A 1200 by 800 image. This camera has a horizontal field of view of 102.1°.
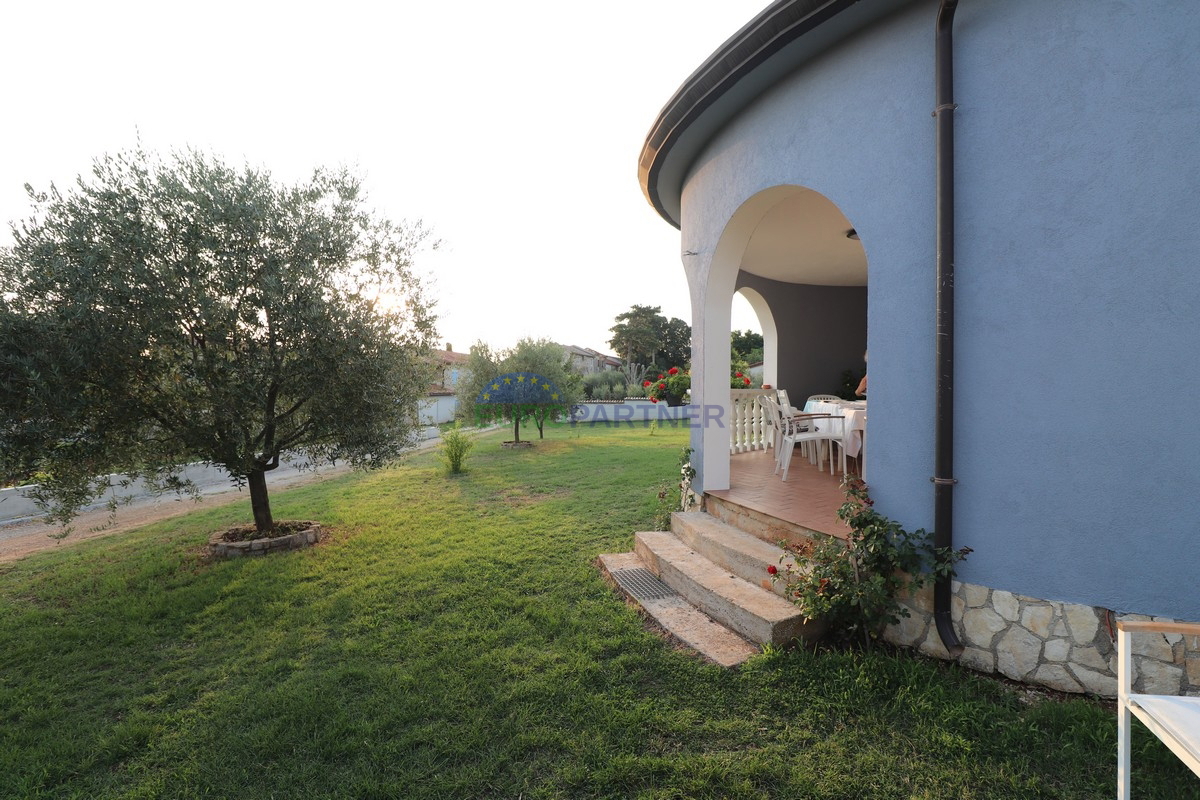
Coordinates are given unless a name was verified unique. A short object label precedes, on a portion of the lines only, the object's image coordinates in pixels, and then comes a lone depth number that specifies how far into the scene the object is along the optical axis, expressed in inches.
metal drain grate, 152.4
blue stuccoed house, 85.5
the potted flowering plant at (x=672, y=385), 354.9
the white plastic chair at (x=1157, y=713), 55.3
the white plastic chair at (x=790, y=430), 219.0
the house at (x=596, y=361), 1925.9
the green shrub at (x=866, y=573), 108.0
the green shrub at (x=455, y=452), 402.3
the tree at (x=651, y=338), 1665.8
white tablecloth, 213.0
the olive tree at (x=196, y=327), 154.6
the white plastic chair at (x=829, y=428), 228.7
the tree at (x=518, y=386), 602.5
